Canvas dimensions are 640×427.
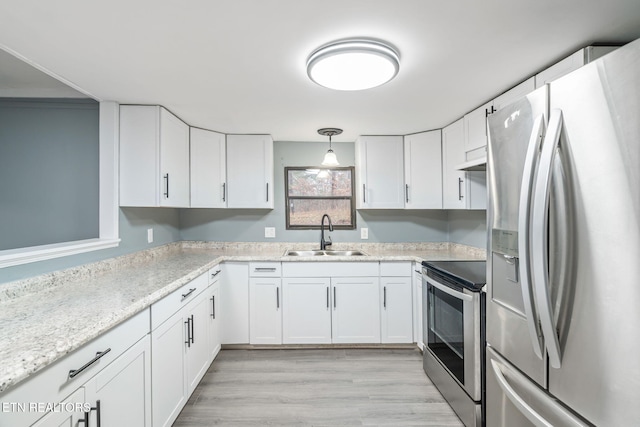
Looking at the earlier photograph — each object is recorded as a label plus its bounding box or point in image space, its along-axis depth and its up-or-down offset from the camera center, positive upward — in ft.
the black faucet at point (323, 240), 10.46 -0.88
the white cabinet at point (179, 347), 5.11 -2.78
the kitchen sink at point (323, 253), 10.28 -1.33
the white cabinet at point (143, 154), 7.30 +1.65
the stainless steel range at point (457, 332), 5.35 -2.53
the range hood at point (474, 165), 6.74 +1.32
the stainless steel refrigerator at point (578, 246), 2.41 -0.30
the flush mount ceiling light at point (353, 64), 4.60 +2.64
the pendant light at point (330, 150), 9.12 +2.18
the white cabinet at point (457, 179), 8.33 +1.14
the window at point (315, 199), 11.07 +0.69
